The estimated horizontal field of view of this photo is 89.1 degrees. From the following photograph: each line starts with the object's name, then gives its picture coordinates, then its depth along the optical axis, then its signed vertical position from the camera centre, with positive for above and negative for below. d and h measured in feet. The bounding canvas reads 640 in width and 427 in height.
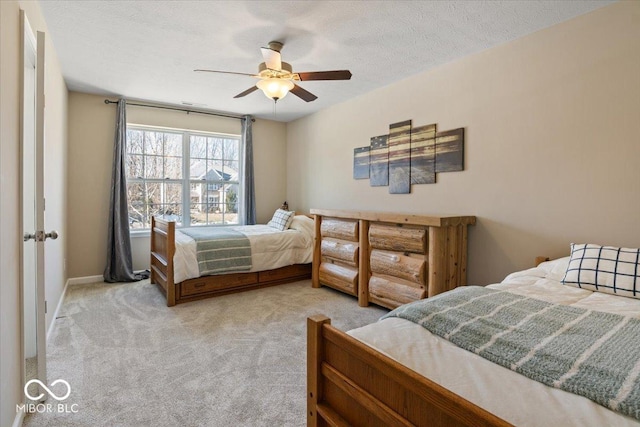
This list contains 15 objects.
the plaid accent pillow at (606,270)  5.84 -1.15
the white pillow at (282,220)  15.17 -0.61
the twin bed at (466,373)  2.64 -1.62
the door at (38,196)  5.61 +0.16
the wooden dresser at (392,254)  9.11 -1.47
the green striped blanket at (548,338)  2.89 -1.50
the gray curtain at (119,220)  14.02 -0.62
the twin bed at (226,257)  11.27 -1.96
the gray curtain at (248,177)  17.56 +1.61
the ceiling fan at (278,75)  8.54 +3.63
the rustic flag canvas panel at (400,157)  11.72 +1.88
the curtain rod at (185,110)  14.41 +4.80
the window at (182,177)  15.62 +1.52
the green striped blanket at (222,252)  11.77 -1.72
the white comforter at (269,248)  11.28 -1.65
